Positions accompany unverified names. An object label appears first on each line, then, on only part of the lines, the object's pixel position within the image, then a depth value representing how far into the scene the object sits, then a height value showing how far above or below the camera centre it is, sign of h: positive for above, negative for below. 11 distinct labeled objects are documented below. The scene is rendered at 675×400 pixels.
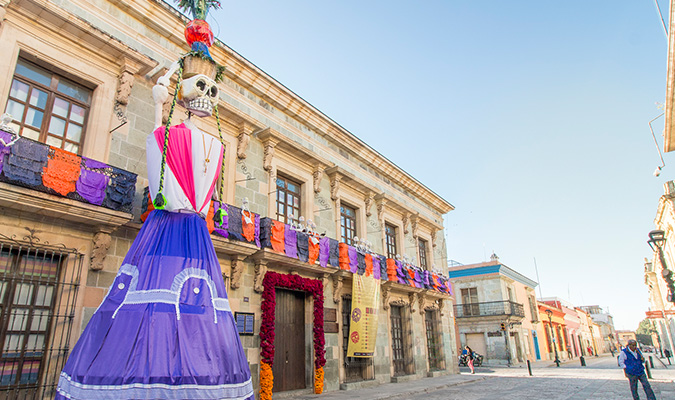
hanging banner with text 12.36 +0.61
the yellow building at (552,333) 34.69 +0.21
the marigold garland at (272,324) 9.50 +0.43
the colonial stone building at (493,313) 27.52 +1.54
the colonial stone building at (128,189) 6.46 +3.20
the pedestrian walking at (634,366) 8.55 -0.64
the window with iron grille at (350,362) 12.63 -0.61
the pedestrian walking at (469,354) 20.05 -0.89
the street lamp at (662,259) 8.35 +1.40
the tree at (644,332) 74.56 -0.02
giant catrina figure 3.64 +0.35
